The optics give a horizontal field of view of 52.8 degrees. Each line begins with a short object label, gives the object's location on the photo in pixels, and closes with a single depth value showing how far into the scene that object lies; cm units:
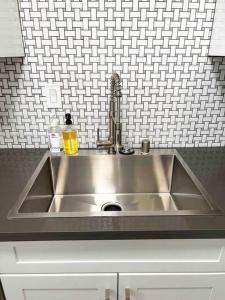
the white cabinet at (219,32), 92
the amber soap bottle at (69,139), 113
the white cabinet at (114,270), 70
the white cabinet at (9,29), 88
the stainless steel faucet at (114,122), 101
